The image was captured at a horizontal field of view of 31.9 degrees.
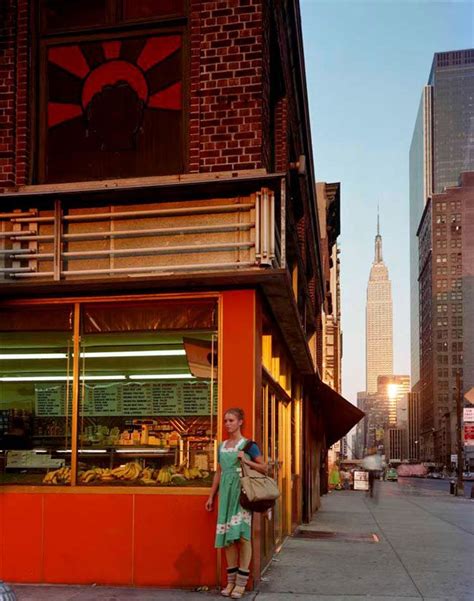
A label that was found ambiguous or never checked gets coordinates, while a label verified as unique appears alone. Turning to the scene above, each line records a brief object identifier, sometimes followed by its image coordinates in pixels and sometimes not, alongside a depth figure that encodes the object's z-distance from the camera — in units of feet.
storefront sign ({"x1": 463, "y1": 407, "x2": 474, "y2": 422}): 124.77
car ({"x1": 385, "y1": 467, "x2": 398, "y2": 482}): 279.90
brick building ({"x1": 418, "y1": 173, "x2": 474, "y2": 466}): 592.93
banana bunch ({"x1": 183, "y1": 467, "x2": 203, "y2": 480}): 28.27
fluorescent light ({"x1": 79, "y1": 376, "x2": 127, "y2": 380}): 29.66
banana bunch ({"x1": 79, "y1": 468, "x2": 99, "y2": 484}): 28.68
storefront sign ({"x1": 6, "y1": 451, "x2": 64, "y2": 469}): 29.22
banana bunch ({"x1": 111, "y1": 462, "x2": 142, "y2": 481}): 28.58
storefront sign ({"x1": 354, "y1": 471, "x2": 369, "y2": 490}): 146.82
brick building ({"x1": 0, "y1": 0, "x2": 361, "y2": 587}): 27.78
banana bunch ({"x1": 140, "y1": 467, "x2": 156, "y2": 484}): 28.41
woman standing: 25.35
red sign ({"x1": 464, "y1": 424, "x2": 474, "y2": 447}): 121.08
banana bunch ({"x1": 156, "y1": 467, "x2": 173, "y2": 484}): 28.32
